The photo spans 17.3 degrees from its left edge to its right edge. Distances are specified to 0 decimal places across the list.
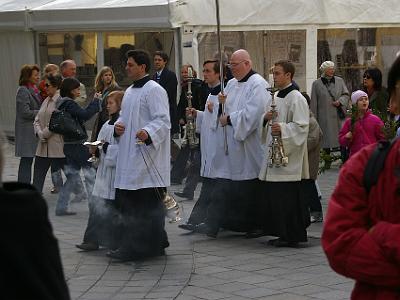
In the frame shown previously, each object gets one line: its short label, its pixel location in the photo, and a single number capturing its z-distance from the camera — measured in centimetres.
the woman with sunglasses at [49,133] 1503
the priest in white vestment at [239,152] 1219
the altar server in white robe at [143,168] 1099
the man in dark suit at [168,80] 1805
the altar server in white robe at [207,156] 1272
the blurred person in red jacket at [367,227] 368
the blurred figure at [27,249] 334
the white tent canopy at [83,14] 1995
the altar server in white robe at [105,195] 1139
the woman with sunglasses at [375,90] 1456
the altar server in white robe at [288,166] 1167
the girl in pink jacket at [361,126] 1267
